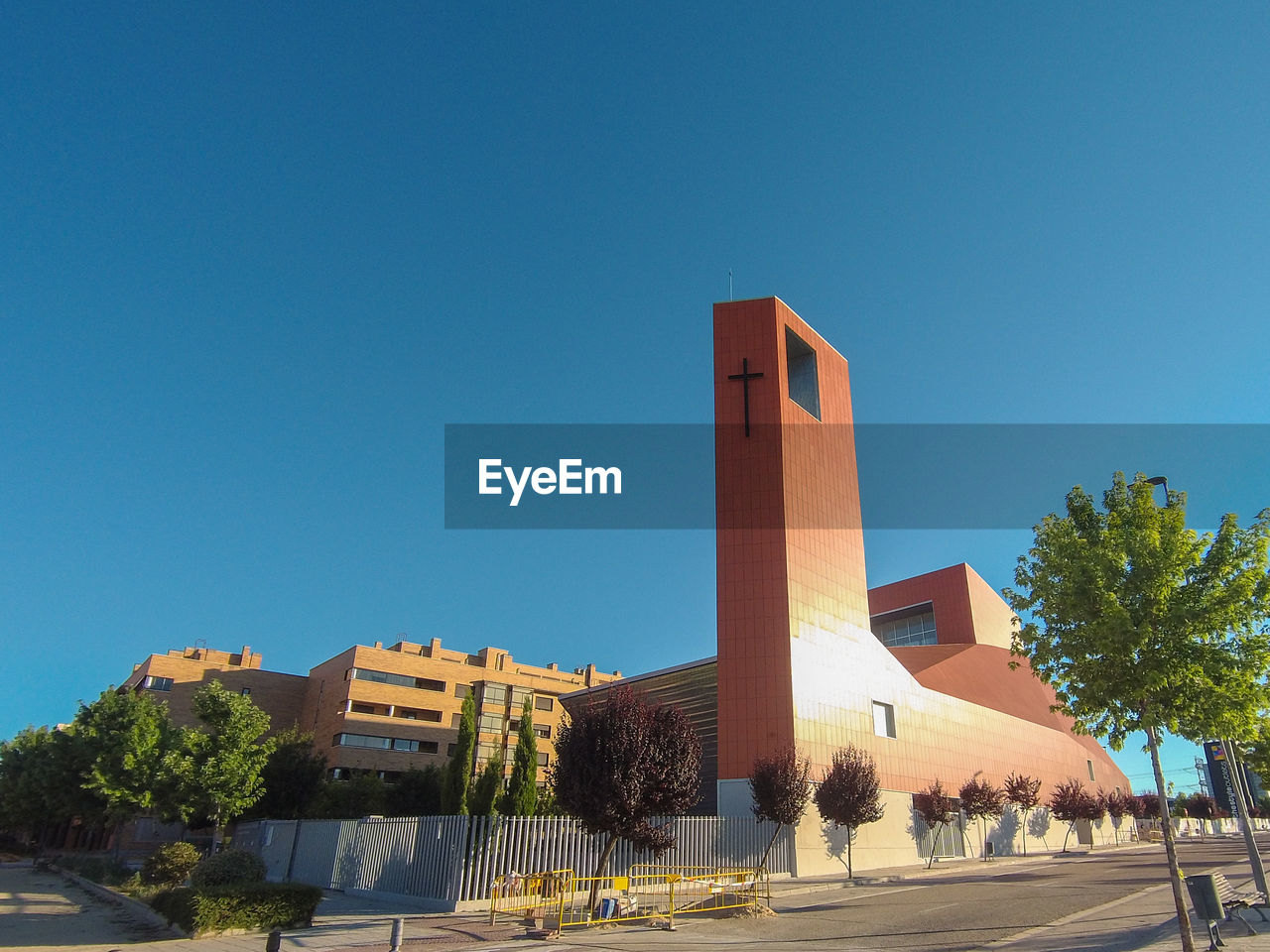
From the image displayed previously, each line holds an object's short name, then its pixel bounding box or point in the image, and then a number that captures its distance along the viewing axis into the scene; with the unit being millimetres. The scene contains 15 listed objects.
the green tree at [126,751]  31938
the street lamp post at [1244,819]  15453
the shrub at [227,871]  18594
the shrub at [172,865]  23453
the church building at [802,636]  32031
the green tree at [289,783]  37062
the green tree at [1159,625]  12258
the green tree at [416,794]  41000
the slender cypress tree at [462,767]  28672
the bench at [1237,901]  13062
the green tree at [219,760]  27984
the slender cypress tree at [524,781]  27688
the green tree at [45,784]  43719
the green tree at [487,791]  28375
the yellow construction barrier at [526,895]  17312
